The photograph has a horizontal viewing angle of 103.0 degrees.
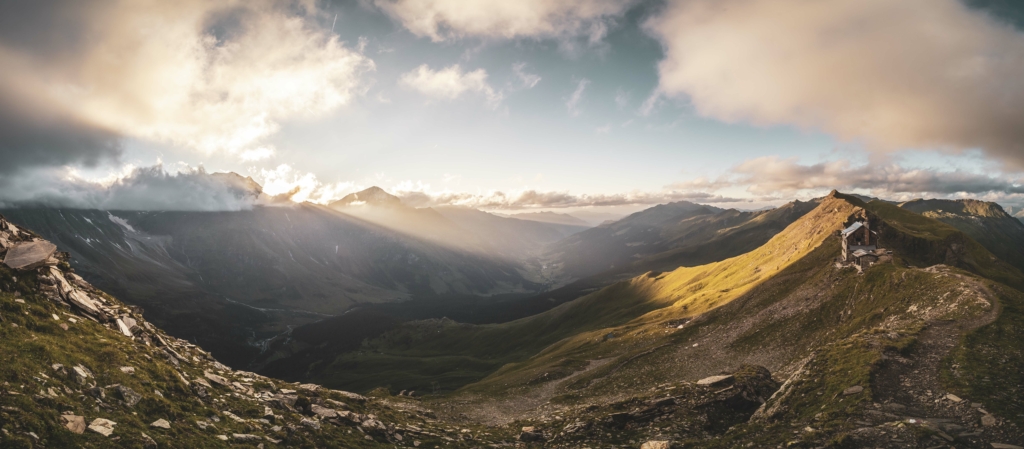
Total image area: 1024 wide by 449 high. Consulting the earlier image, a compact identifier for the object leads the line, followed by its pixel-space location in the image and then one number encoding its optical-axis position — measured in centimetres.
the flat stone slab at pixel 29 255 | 2498
